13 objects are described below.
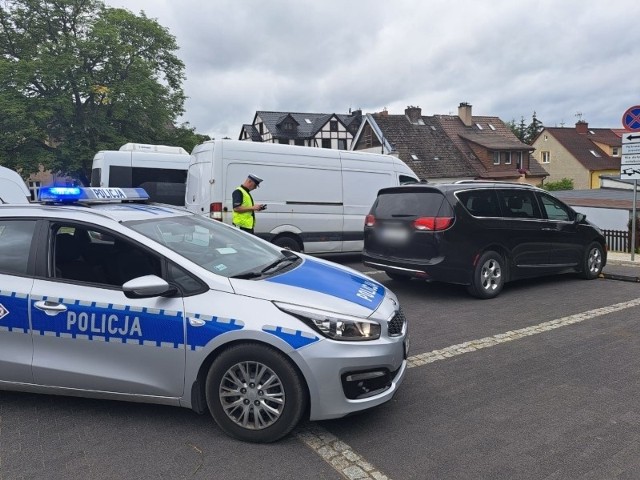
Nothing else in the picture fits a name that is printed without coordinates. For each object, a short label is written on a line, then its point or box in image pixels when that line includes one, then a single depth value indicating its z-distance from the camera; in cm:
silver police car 324
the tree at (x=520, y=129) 9384
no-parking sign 1028
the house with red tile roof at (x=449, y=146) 4109
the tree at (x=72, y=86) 2420
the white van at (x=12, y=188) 832
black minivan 709
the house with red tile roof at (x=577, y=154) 5175
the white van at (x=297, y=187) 939
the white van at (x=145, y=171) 1425
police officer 804
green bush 4775
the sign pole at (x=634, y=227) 1123
